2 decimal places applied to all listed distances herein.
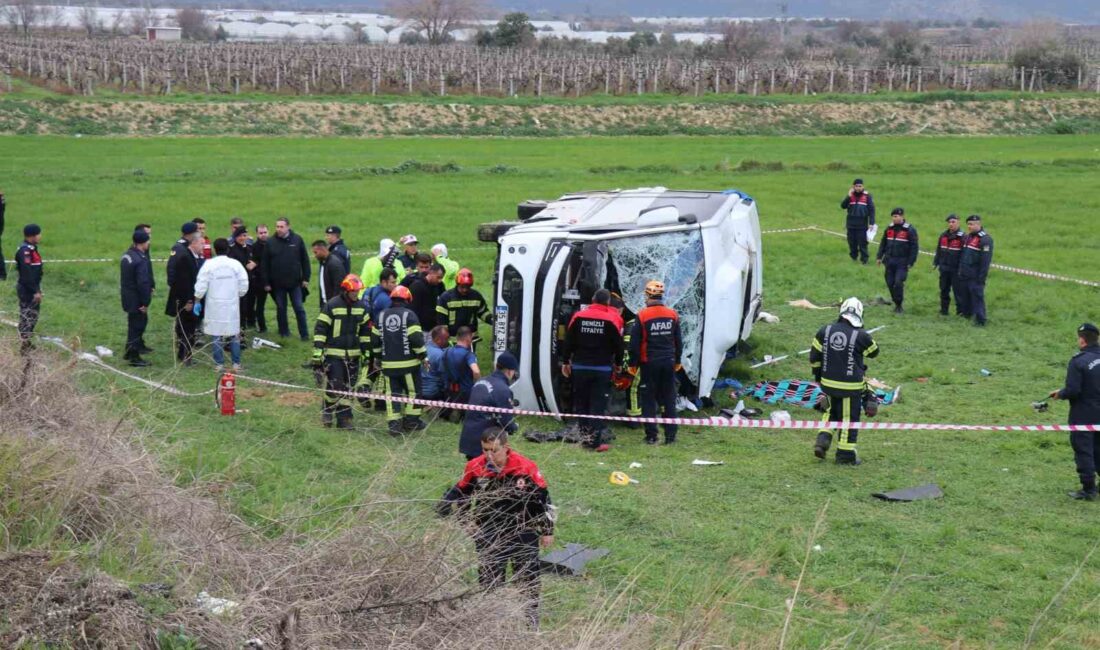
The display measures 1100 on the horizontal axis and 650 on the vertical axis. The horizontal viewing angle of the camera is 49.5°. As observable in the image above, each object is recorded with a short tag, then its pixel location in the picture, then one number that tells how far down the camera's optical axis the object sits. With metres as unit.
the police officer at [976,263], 18.09
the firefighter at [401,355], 12.65
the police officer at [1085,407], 10.52
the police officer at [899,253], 19.16
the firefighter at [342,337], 12.93
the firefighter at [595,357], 12.43
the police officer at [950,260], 18.64
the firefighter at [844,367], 11.82
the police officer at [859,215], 22.92
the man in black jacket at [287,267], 16.80
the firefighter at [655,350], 12.56
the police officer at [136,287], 14.98
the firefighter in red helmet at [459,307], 14.54
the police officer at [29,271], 15.40
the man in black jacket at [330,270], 16.06
